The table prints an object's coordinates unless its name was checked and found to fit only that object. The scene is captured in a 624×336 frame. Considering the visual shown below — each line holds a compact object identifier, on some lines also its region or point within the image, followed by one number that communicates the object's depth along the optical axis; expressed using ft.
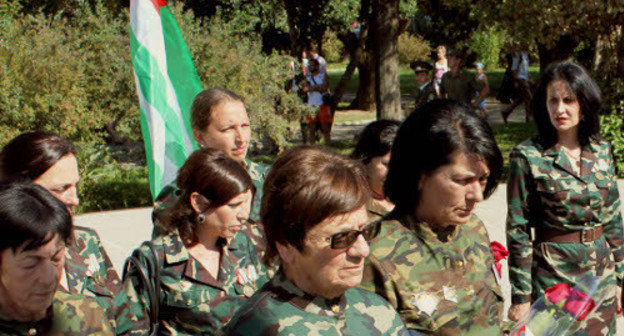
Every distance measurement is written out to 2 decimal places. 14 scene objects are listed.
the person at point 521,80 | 60.39
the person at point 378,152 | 13.17
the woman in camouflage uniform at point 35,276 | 8.18
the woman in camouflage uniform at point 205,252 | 10.41
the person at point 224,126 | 13.25
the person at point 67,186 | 10.49
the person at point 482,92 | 43.45
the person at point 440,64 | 48.20
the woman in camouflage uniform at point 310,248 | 6.43
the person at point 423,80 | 40.83
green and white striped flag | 17.58
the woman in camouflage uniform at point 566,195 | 13.07
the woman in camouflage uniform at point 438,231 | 8.23
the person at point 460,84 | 42.14
